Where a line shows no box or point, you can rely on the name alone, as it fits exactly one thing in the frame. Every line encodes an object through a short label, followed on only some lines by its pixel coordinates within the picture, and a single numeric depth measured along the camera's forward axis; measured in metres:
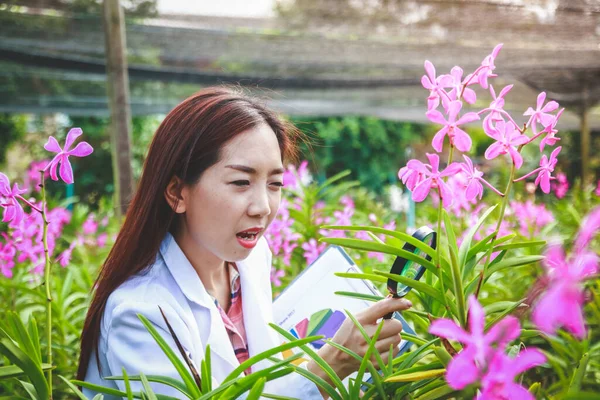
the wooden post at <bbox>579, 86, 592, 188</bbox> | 5.74
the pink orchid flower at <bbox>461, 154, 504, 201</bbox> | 0.77
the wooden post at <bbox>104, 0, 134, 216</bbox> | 2.70
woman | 0.97
